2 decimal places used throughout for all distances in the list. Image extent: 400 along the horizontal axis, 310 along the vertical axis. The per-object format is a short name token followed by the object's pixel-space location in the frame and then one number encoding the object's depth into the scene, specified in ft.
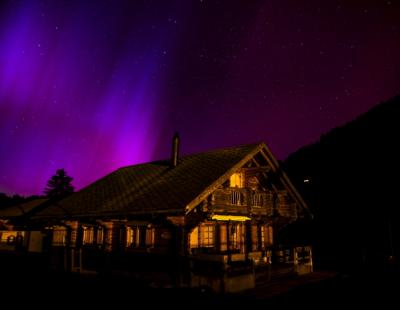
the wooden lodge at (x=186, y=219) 47.60
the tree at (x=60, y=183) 299.99
